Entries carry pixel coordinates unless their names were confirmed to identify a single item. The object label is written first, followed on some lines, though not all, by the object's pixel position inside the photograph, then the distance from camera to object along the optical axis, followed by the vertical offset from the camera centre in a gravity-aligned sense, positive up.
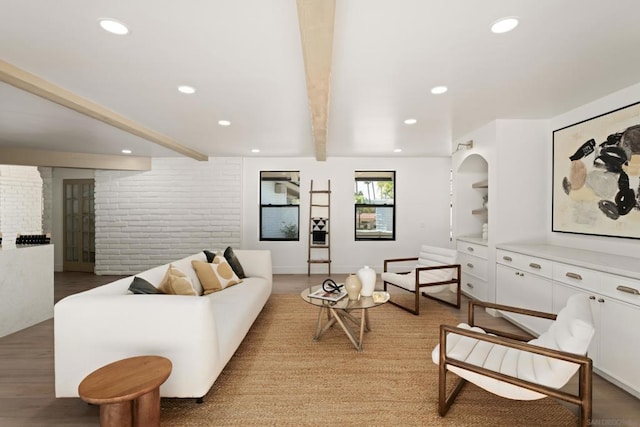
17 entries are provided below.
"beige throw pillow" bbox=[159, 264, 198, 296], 2.52 -0.64
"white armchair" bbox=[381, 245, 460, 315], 3.69 -0.87
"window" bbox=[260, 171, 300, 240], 6.12 +0.12
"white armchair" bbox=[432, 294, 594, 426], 1.50 -0.88
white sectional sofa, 1.82 -0.77
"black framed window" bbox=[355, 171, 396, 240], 6.14 +0.15
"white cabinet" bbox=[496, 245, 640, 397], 2.04 -0.66
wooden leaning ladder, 5.97 -0.24
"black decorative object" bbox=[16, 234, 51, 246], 3.55 -0.36
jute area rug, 1.84 -1.27
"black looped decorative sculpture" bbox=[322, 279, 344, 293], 3.14 -0.81
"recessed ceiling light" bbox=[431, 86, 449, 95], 2.57 +1.07
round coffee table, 2.72 -0.88
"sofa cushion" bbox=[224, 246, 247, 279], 3.74 -0.66
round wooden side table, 1.42 -0.87
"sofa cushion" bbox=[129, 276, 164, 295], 2.15 -0.57
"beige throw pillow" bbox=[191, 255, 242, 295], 3.22 -0.72
